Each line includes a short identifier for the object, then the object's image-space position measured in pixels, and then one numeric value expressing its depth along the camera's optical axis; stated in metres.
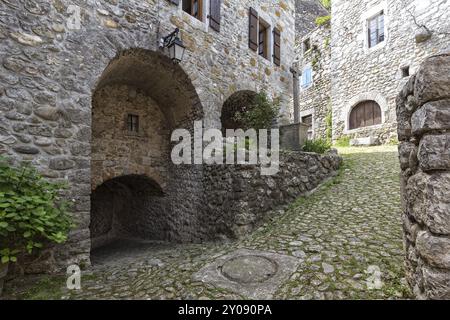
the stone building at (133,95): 3.25
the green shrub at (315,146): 6.43
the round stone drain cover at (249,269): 2.61
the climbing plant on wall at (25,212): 2.40
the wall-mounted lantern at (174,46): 4.53
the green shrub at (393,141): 9.16
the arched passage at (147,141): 5.22
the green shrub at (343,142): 10.92
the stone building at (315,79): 12.97
